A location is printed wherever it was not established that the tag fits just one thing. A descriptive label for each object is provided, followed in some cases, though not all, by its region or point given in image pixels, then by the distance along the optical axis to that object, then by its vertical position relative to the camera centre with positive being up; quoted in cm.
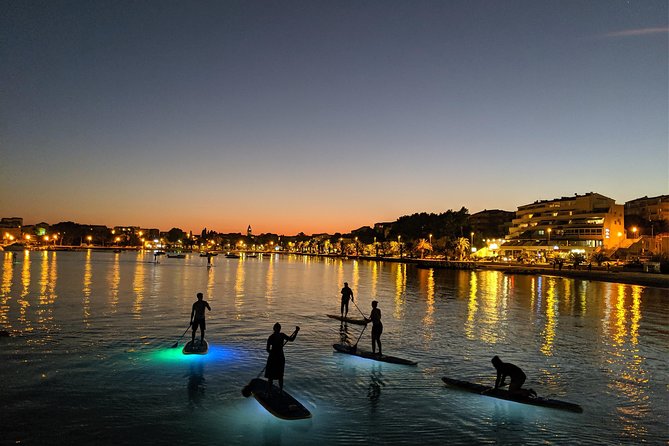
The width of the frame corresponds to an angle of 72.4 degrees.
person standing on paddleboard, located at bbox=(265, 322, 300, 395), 1310 -333
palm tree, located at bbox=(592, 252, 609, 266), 9331 -139
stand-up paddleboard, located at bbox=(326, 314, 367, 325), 2802 -468
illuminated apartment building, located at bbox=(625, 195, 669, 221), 12875 +1300
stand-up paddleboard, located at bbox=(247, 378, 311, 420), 1201 -439
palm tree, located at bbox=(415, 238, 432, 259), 16388 +37
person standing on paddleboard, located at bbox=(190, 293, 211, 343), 1947 -321
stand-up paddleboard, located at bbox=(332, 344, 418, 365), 1798 -446
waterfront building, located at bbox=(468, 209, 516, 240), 17434 +782
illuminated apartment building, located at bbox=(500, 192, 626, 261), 10738 +548
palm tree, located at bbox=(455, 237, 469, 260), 14625 +63
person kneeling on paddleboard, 1377 -389
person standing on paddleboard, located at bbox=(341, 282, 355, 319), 2938 -323
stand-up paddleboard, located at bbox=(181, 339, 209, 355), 1869 -441
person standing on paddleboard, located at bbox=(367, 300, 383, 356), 1889 -337
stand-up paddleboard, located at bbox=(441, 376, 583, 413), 1328 -447
